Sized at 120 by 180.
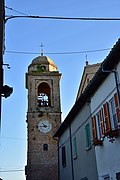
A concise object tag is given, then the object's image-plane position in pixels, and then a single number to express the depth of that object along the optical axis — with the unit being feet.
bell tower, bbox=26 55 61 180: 95.45
